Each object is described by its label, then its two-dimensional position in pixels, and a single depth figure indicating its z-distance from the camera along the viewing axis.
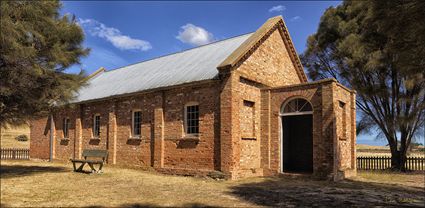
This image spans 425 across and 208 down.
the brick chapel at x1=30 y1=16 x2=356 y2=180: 14.24
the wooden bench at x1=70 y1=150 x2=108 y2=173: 15.57
